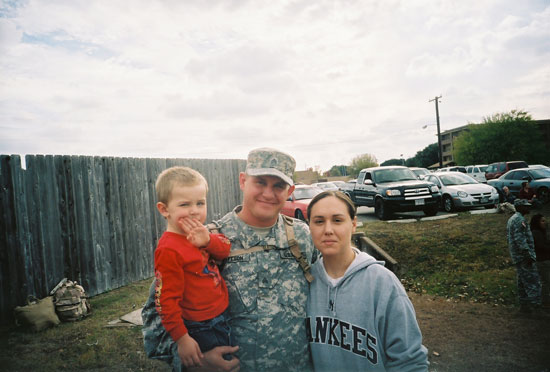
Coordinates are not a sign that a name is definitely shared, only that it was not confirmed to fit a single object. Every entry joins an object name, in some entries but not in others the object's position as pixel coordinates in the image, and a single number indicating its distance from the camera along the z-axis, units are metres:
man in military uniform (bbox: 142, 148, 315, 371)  1.98
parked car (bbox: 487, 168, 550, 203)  14.03
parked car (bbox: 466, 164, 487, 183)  24.16
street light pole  37.09
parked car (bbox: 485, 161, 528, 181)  23.12
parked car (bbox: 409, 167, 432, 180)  20.40
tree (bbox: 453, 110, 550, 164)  41.06
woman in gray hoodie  1.80
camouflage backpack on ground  4.84
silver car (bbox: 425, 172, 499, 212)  12.89
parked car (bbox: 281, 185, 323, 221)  11.63
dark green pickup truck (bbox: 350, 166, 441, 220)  11.96
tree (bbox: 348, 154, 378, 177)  91.06
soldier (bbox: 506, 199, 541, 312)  4.99
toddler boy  1.84
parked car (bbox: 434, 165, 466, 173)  28.45
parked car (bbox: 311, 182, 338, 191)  24.46
